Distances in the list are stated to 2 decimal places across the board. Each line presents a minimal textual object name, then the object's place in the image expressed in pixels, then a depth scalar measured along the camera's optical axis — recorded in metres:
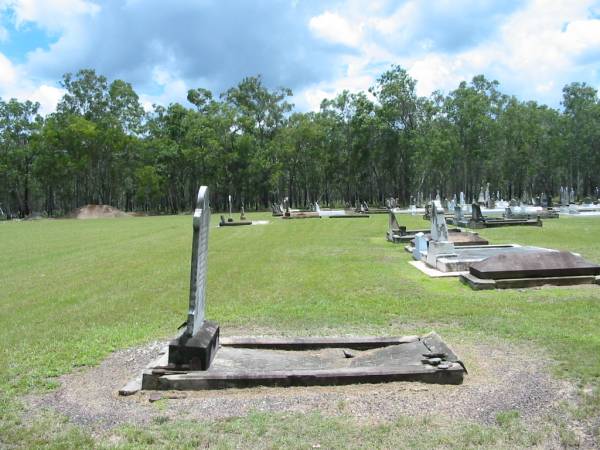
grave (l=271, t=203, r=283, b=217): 43.22
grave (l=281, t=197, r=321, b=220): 38.41
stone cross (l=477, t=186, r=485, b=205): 46.60
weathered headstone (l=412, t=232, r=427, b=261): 13.17
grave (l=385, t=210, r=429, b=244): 17.75
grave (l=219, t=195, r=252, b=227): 30.17
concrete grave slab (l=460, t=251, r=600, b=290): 9.12
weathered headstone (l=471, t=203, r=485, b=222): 24.16
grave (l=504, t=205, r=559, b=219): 28.20
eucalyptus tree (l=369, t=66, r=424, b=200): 56.31
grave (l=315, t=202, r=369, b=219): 37.30
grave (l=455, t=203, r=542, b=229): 23.98
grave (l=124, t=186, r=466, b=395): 4.62
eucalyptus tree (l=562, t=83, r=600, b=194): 61.25
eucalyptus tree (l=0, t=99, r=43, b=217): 59.03
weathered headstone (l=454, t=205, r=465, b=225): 26.38
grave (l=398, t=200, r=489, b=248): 12.93
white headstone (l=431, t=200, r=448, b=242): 12.77
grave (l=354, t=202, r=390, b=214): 42.51
